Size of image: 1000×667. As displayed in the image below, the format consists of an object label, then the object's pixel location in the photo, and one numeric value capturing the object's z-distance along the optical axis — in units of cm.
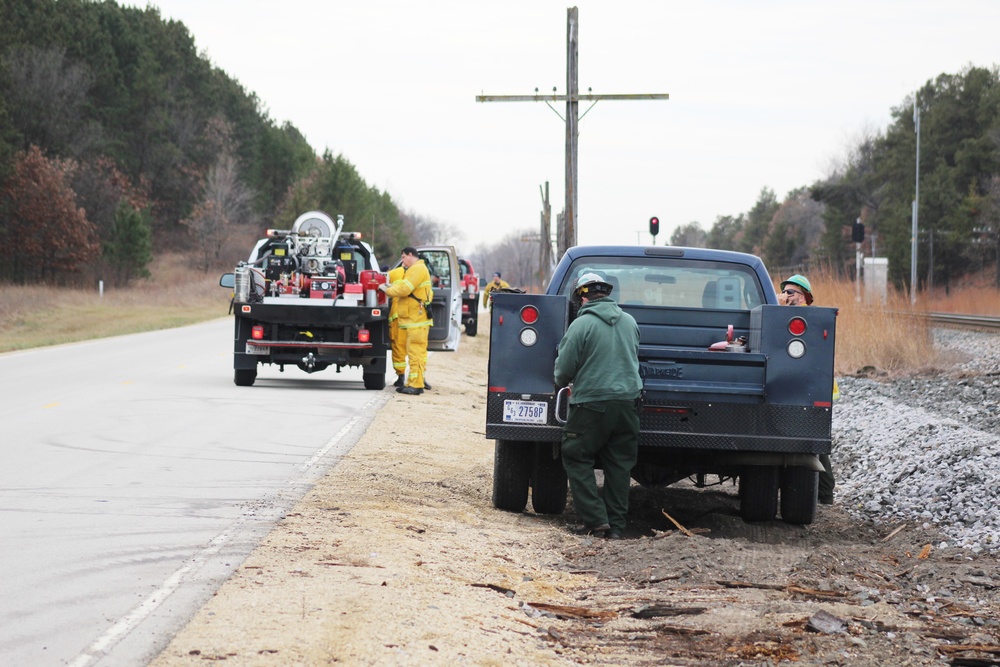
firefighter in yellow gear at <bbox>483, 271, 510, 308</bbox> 3730
